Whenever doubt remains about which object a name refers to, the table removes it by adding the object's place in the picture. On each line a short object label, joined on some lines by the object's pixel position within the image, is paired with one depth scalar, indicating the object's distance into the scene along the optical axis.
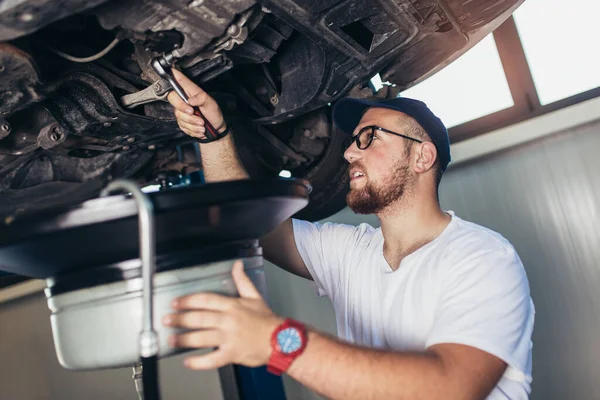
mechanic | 0.62
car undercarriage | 0.80
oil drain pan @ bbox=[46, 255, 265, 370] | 0.62
